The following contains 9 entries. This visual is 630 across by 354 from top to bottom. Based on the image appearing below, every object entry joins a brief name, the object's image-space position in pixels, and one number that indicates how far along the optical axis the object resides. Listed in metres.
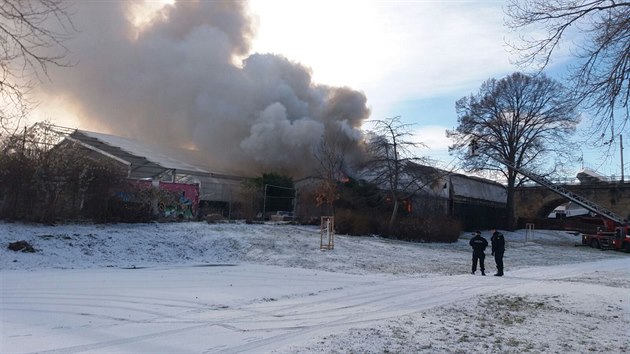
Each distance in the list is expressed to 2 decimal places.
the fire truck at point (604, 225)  36.44
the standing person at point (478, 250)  16.17
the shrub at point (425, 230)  28.59
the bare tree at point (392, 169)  30.23
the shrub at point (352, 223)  27.11
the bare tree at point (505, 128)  45.43
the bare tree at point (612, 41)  8.38
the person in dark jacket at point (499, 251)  15.95
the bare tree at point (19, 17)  7.73
